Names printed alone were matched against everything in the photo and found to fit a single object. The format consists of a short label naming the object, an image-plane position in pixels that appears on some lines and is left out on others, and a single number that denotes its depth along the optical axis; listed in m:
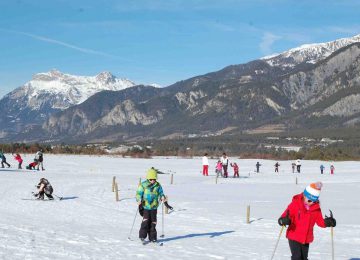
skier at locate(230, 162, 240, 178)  44.30
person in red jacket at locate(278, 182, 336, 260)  9.30
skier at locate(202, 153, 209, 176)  43.35
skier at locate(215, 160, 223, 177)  42.06
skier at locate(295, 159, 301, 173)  55.65
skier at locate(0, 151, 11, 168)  45.16
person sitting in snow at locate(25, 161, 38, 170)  45.83
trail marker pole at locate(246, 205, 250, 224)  18.44
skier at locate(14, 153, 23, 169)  46.56
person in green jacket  13.00
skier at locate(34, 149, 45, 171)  45.08
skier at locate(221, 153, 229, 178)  41.65
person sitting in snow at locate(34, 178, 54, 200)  23.44
